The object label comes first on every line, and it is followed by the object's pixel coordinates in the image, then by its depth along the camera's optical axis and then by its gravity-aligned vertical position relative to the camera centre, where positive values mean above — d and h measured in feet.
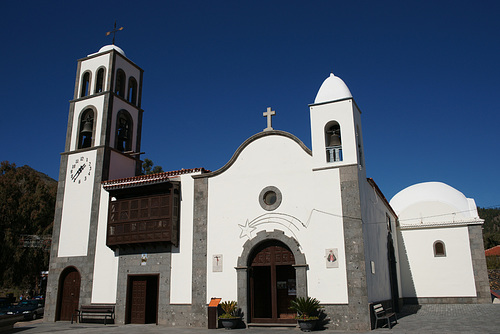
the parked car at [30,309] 68.85 -4.40
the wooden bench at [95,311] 55.83 -3.90
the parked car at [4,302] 90.04 -4.37
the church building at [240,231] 46.73 +6.56
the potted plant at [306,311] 42.55 -3.24
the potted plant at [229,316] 46.93 -3.97
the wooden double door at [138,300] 55.42 -2.39
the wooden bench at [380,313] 43.06 -3.58
